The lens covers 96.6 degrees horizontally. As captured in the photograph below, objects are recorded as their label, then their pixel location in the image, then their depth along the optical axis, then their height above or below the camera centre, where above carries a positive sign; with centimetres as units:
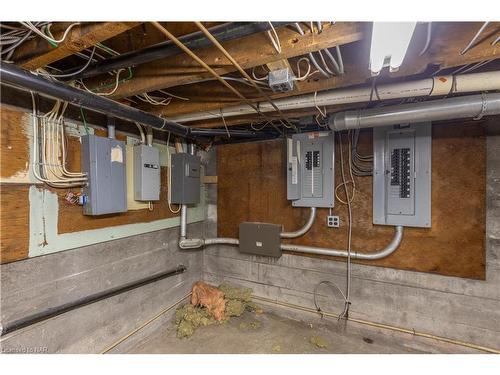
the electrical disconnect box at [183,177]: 245 +9
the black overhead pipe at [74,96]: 112 +55
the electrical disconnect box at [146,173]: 205 +12
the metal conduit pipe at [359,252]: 209 -67
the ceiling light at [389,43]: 82 +59
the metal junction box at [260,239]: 251 -61
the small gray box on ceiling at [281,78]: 125 +61
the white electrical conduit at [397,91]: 129 +61
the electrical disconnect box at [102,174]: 164 +9
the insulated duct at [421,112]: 145 +53
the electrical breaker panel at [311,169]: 233 +19
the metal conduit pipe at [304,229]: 243 -48
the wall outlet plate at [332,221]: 236 -37
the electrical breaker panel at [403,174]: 197 +11
